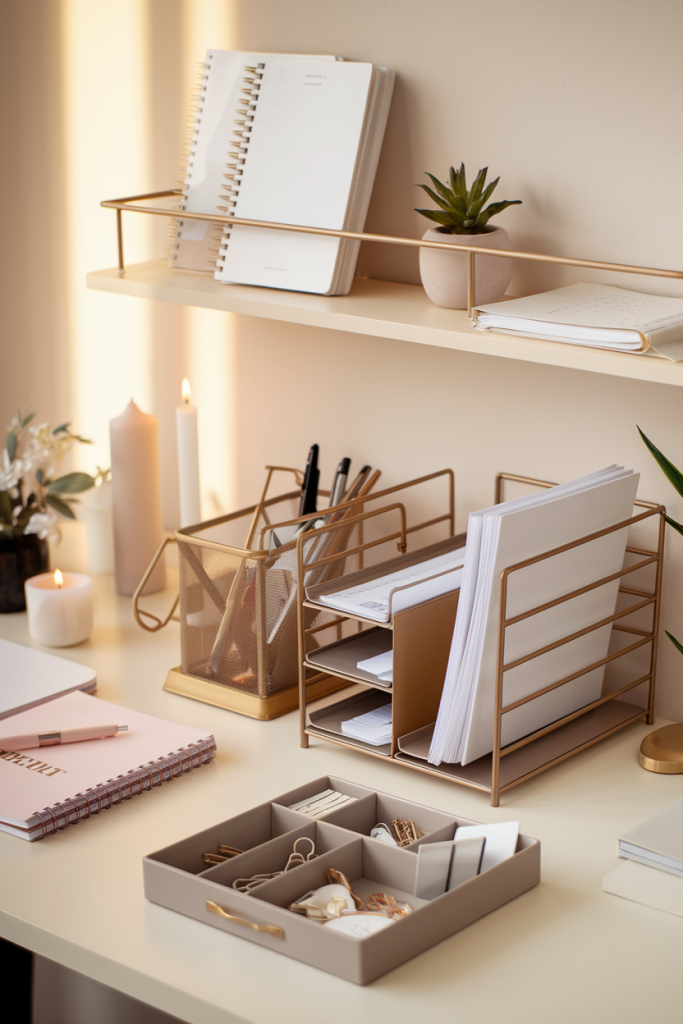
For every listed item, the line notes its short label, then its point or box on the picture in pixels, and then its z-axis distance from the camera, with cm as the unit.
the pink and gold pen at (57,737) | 188
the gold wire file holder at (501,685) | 184
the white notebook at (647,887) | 170
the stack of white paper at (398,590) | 185
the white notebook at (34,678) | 198
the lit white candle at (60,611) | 211
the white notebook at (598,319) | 178
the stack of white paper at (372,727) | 189
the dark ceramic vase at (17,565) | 220
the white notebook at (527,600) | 180
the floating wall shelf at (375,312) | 179
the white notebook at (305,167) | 201
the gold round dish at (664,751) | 188
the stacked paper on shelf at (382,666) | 186
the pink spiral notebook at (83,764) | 180
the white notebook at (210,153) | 211
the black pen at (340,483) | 209
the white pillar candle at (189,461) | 216
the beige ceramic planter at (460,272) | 192
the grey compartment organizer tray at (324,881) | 163
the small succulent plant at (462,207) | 192
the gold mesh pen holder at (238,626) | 197
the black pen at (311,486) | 209
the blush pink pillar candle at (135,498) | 223
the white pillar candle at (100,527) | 233
